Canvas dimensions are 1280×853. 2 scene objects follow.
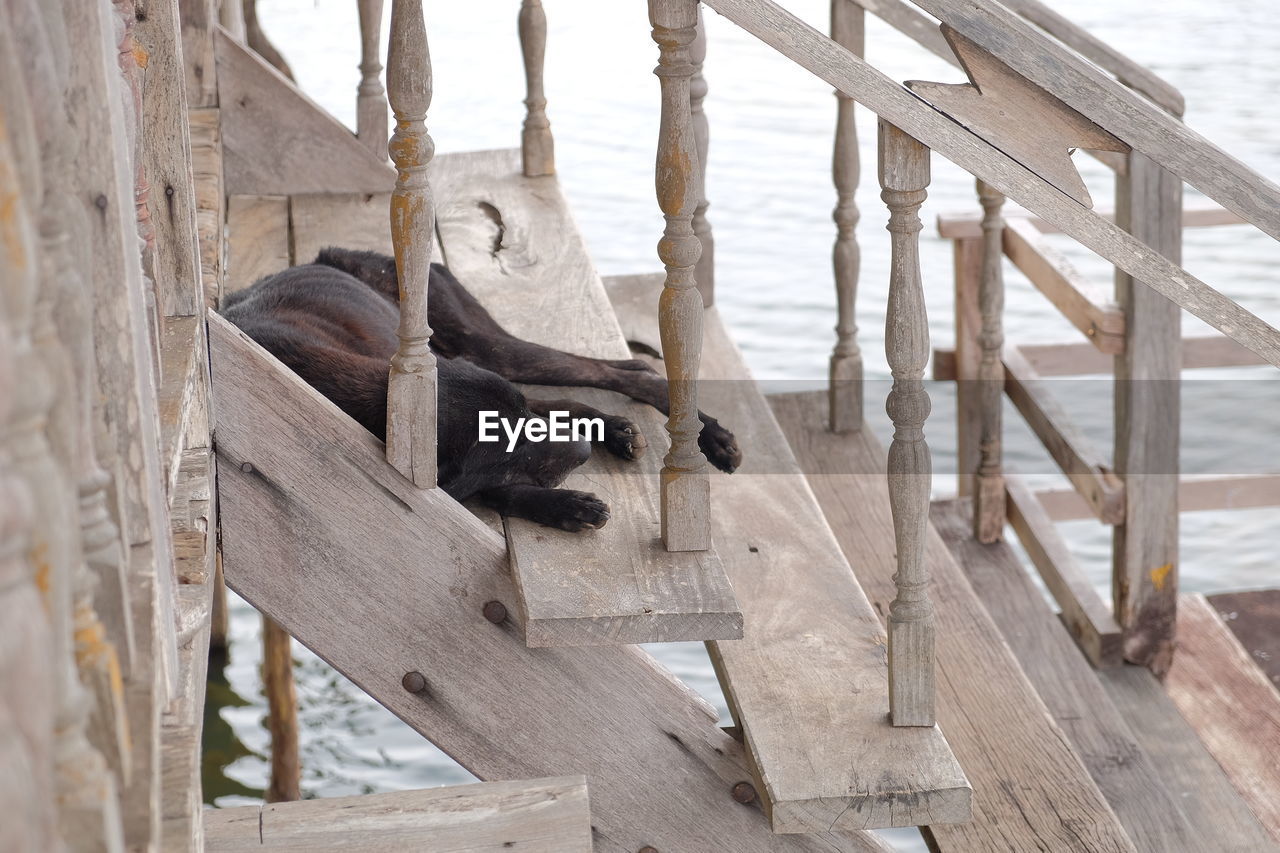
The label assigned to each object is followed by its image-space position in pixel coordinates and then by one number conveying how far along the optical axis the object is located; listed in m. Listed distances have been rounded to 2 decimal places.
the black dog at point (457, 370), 6.05
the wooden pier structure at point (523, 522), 5.05
